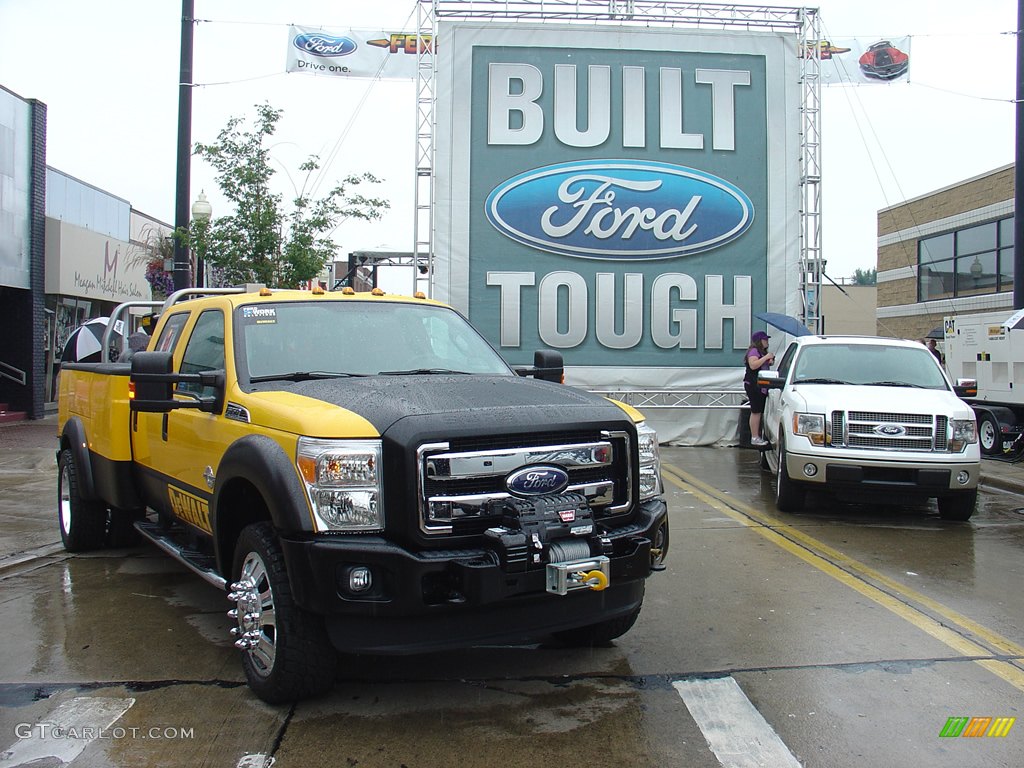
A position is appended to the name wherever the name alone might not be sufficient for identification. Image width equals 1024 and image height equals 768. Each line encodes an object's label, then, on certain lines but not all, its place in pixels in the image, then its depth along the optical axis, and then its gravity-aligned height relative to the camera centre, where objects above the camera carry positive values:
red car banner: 19.67 +6.90
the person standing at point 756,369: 13.71 +0.13
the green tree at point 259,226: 13.99 +2.29
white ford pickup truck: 8.41 -0.62
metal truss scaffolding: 14.54 +5.61
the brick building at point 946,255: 26.52 +4.06
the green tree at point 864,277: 117.39 +13.44
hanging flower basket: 22.91 +2.41
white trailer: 13.85 +0.18
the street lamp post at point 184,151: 12.80 +3.10
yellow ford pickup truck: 3.72 -0.55
